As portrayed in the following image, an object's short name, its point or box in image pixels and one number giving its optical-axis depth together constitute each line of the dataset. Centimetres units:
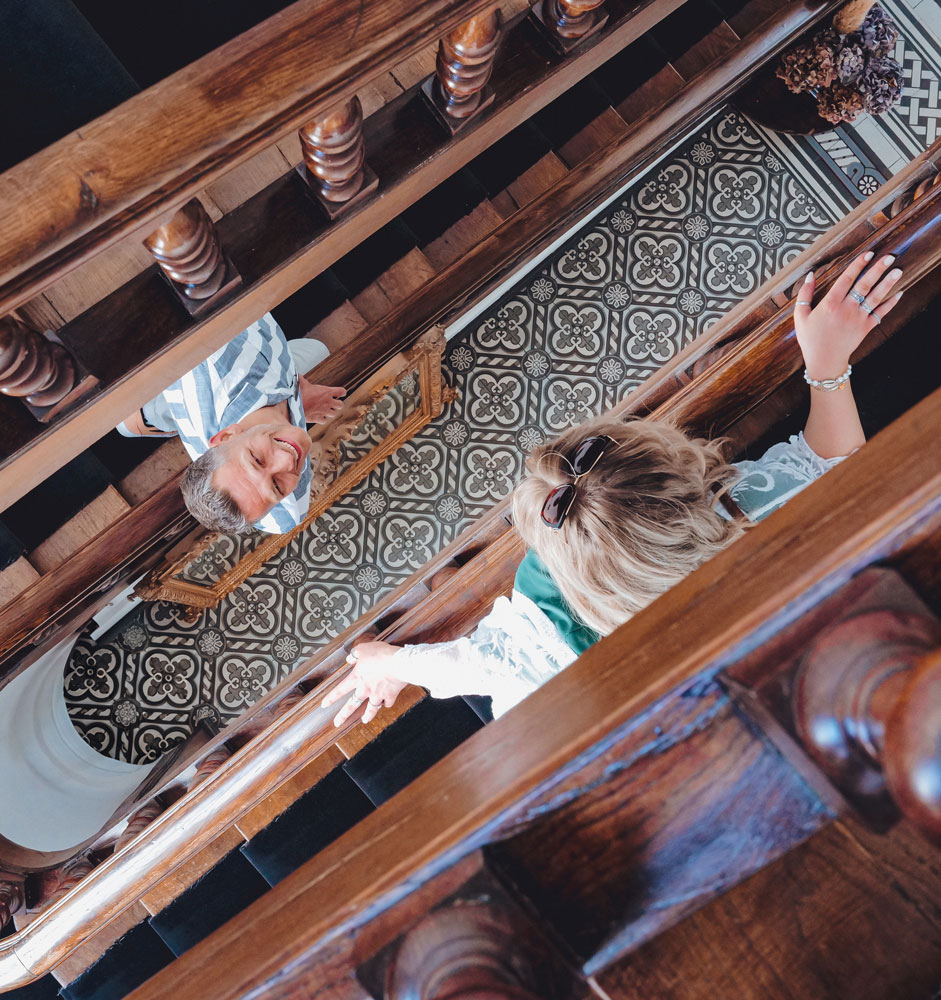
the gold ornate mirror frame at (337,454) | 223
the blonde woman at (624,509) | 108
